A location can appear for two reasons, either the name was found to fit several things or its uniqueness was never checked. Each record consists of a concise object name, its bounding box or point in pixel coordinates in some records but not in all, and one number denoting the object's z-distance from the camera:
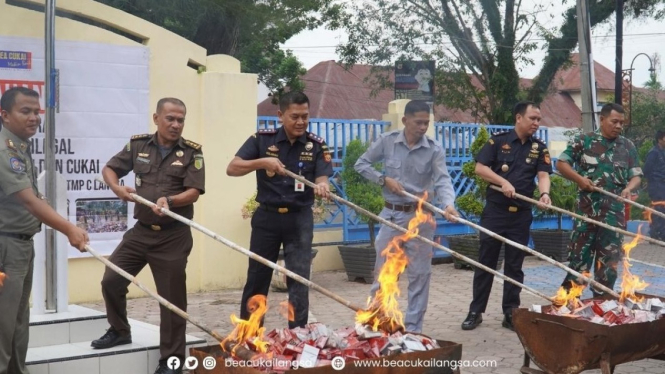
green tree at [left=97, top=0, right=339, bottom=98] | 13.02
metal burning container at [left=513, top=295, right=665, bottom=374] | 5.32
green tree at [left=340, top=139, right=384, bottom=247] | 11.00
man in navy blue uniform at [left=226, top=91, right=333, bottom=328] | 6.42
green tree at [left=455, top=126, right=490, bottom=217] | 12.23
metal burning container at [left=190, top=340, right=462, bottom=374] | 4.20
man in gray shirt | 7.16
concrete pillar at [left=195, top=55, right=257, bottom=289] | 10.06
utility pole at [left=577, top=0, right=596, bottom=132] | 14.02
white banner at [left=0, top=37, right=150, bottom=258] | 8.68
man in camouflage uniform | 7.85
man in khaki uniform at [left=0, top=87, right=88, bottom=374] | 5.13
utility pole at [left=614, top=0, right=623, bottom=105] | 18.84
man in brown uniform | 6.10
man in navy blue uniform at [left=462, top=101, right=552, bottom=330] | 8.05
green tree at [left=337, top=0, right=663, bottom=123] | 21.39
